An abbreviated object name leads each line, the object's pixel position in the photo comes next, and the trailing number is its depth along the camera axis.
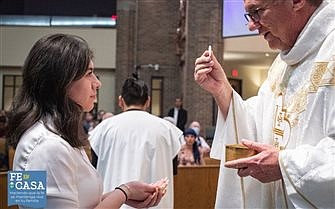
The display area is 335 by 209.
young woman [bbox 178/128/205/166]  5.75
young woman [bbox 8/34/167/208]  1.43
